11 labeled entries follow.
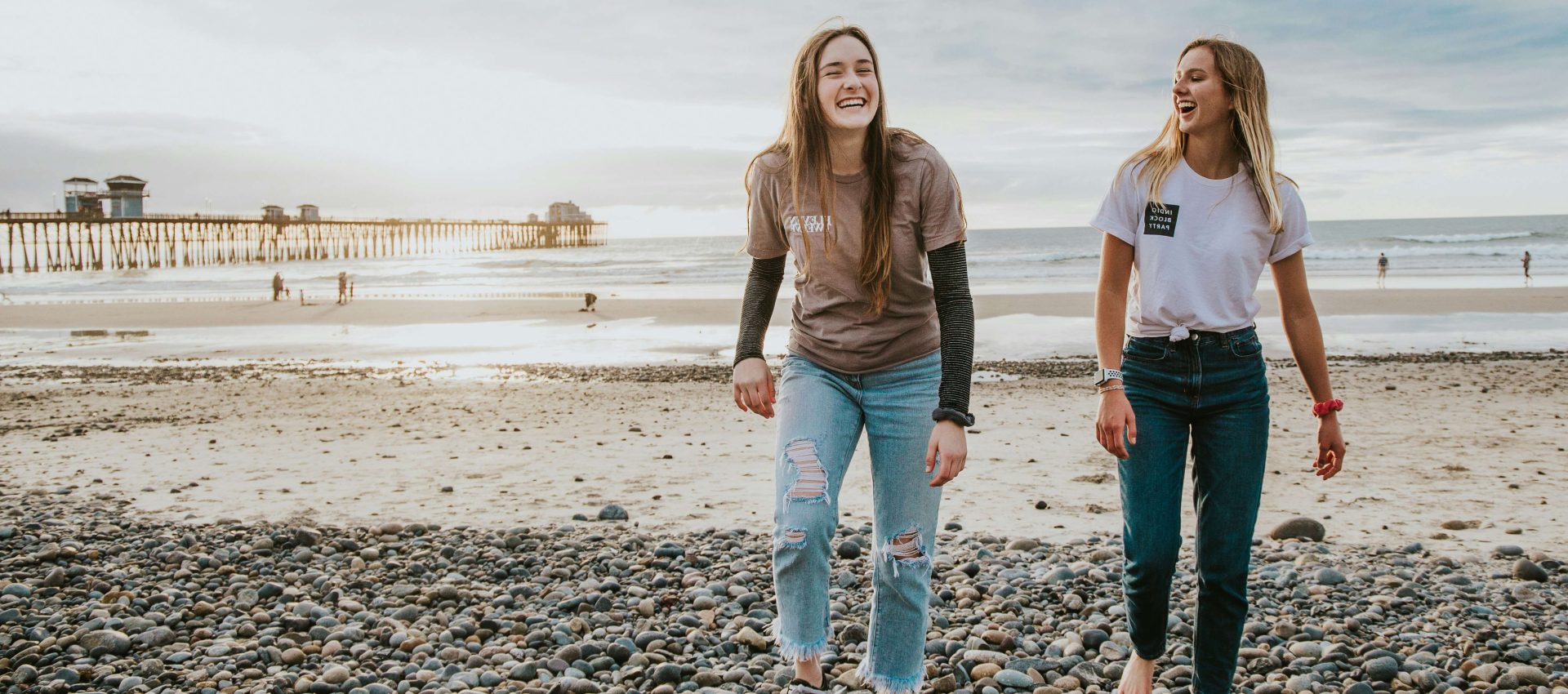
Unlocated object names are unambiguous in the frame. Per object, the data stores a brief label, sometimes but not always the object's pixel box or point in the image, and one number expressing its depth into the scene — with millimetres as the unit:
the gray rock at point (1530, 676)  3523
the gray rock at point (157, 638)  4020
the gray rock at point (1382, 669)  3627
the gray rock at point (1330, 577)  4613
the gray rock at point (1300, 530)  5508
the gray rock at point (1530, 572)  4648
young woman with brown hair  2854
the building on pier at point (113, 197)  72750
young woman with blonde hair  2912
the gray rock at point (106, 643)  3941
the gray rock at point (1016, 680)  3615
